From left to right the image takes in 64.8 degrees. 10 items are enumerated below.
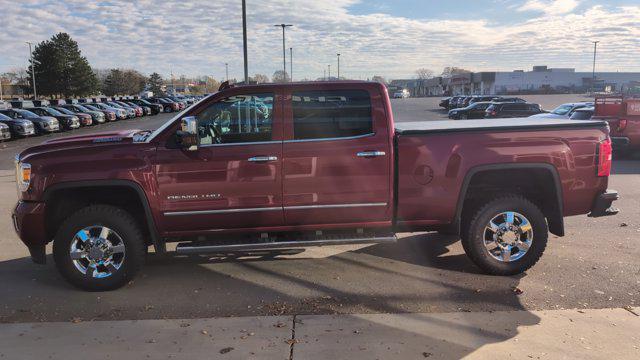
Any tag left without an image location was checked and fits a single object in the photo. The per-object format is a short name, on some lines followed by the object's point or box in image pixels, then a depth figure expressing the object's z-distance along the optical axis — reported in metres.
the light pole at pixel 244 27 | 17.41
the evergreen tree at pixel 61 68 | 75.12
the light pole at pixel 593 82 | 91.29
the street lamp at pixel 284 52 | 38.80
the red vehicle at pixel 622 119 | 13.86
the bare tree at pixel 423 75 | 183.00
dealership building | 97.56
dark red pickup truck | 4.69
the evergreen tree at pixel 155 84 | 127.25
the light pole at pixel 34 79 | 72.12
